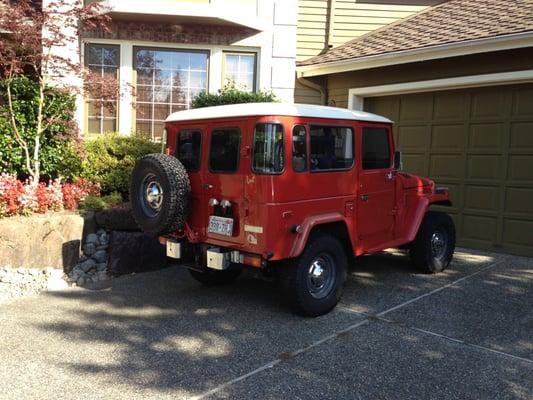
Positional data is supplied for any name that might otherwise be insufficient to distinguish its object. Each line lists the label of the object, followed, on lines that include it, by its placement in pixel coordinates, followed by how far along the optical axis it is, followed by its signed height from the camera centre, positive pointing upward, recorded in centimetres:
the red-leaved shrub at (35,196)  698 -75
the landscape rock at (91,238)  725 -130
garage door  784 +10
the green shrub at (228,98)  901 +93
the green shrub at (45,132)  806 +18
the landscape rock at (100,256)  709 -152
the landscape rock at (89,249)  715 -143
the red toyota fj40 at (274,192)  487 -40
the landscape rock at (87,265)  693 -160
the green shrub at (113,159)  847 -22
